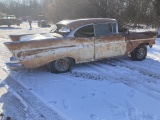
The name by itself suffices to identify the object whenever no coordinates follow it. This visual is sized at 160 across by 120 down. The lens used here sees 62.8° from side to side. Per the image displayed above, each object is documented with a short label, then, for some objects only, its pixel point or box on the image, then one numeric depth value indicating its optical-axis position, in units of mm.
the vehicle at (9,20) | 18575
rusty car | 3753
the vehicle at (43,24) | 19144
